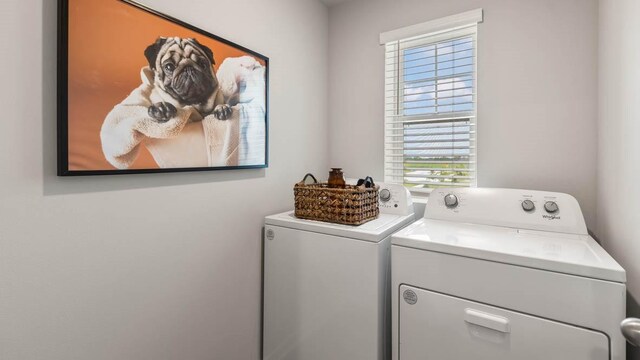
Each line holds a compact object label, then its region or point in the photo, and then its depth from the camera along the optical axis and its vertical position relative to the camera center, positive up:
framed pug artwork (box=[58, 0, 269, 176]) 0.94 +0.31
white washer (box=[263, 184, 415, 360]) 1.31 -0.52
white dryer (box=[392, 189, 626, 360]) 0.93 -0.38
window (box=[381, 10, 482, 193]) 1.77 +0.42
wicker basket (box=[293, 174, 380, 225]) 1.44 -0.13
